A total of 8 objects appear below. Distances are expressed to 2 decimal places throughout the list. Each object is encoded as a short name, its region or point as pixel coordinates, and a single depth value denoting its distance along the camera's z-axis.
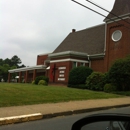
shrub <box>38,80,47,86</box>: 22.97
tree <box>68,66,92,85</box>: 20.43
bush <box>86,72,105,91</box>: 18.30
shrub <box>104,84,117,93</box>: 16.74
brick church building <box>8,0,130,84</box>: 20.94
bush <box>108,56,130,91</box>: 15.95
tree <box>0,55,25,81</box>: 113.11
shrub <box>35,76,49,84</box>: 24.34
